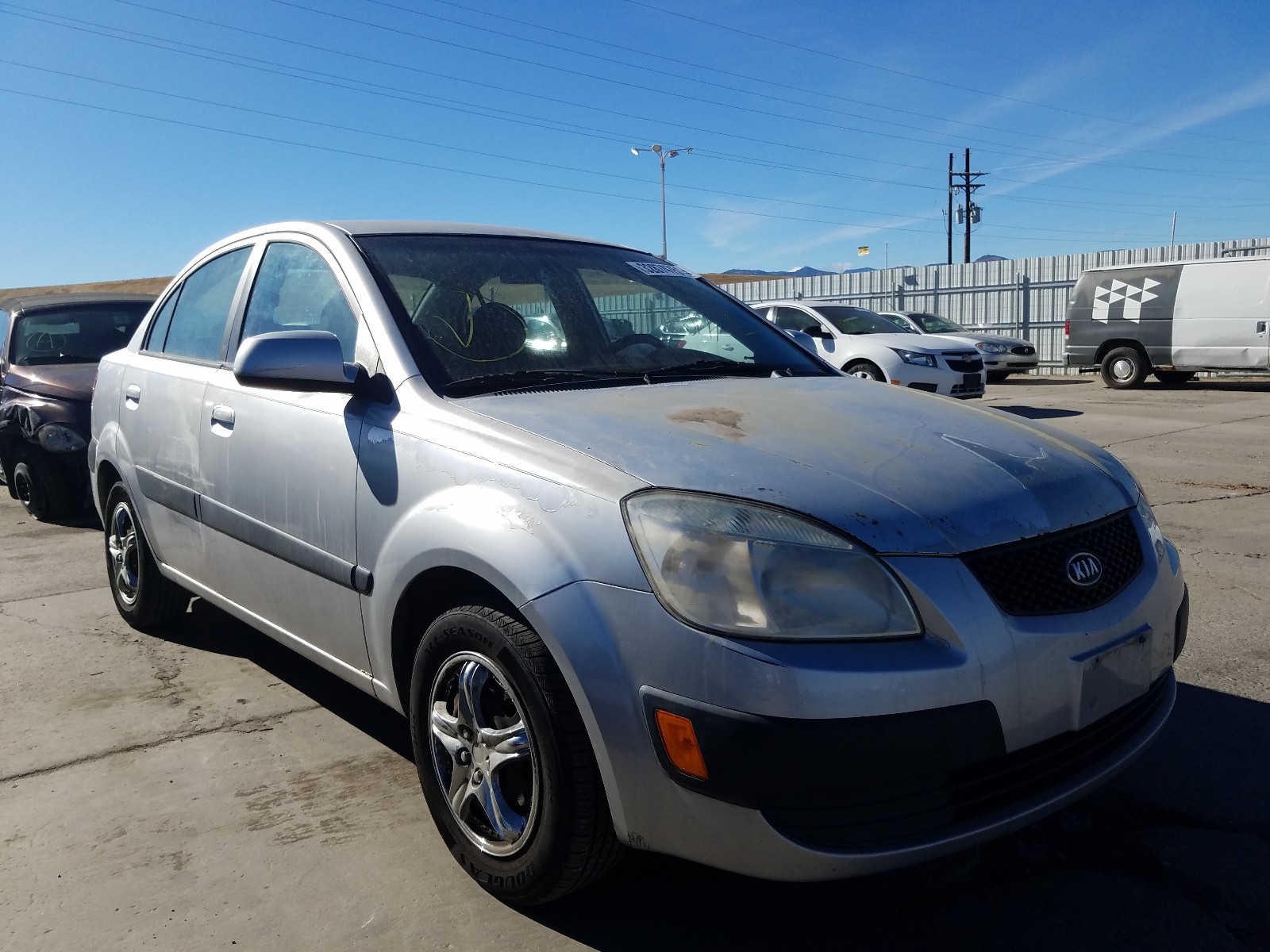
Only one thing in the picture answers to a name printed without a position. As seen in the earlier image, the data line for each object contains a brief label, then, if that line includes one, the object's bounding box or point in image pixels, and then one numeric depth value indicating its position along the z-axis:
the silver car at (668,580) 1.90
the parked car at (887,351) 13.64
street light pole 41.09
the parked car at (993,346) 19.06
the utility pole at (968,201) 53.56
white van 15.48
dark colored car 7.19
